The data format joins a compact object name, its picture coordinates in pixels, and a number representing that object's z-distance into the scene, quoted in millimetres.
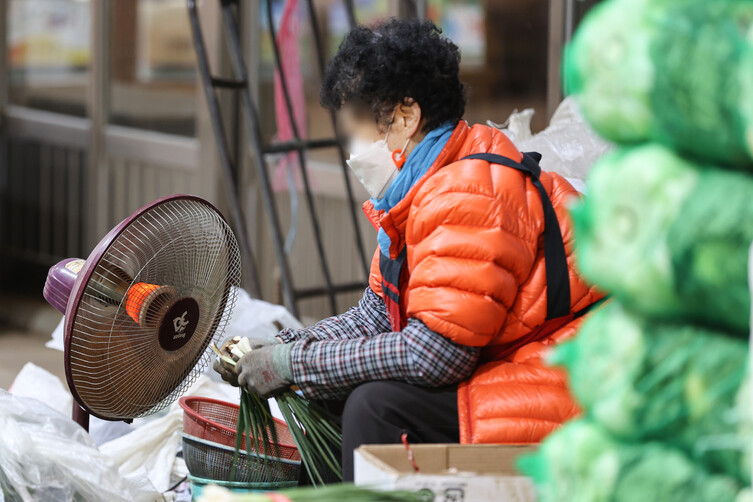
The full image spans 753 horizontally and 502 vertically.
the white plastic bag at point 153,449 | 5871
